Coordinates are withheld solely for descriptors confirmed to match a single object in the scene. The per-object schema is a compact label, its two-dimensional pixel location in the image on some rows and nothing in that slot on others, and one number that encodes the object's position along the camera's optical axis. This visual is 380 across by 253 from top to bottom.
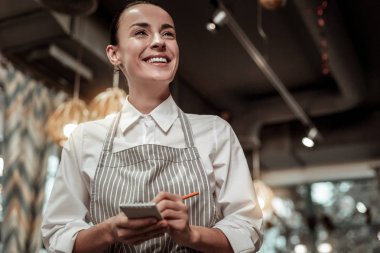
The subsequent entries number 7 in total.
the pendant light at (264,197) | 5.70
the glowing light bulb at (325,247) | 8.98
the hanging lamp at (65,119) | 3.84
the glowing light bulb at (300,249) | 9.13
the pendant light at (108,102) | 3.51
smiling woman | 1.18
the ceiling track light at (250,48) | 3.67
